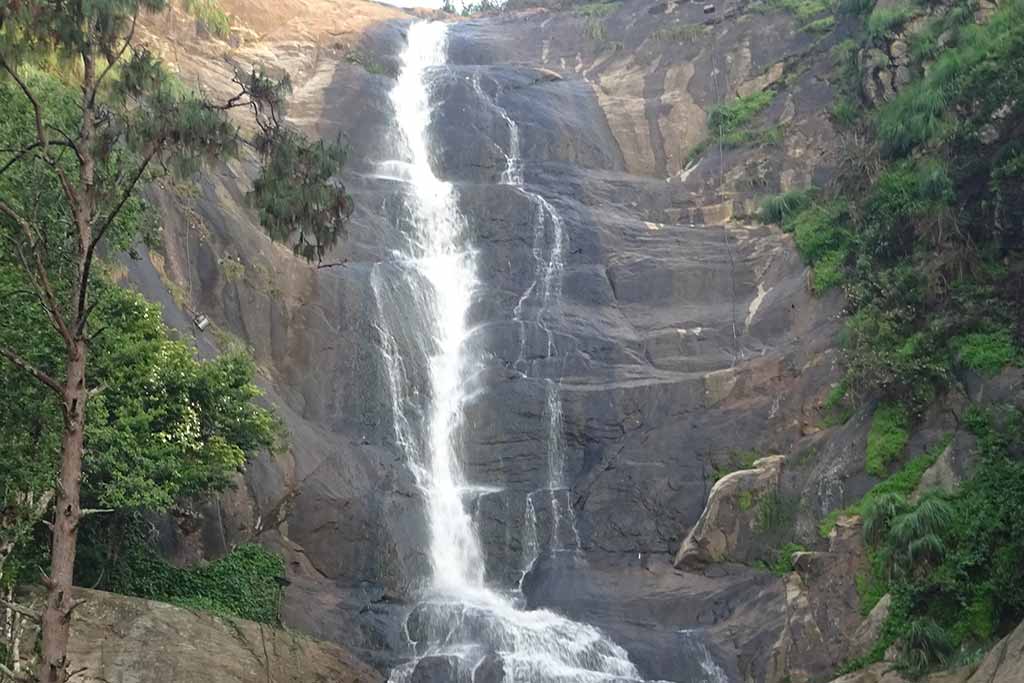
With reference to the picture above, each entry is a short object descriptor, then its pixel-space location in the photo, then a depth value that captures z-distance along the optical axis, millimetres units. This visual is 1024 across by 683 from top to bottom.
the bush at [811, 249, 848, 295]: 30875
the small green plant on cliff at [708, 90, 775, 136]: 41250
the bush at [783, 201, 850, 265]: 32188
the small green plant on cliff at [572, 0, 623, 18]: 51375
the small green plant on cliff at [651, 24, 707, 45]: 47062
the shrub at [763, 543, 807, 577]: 24500
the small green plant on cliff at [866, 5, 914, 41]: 33625
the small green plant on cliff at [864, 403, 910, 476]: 24500
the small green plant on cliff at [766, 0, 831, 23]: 45000
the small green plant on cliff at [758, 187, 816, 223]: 34906
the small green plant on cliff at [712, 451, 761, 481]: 27719
